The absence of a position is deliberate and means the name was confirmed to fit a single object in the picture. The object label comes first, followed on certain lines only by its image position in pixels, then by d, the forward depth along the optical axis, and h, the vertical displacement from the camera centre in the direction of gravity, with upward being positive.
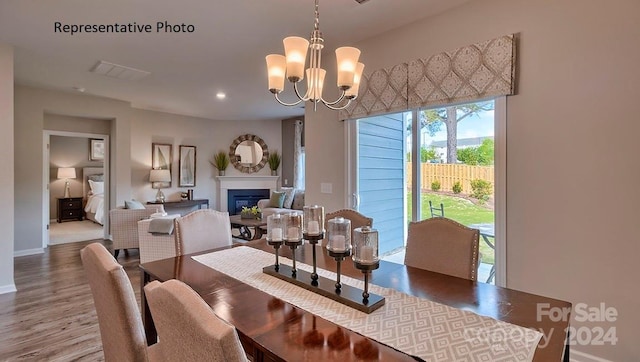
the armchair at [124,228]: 4.50 -0.67
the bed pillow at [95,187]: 8.12 -0.13
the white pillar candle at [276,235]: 1.59 -0.27
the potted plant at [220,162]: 7.45 +0.48
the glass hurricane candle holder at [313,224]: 1.51 -0.21
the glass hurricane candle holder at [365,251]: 1.21 -0.27
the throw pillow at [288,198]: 6.56 -0.34
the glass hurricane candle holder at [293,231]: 1.54 -0.24
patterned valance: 2.21 +0.83
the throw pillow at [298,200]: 6.45 -0.38
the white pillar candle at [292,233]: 1.54 -0.25
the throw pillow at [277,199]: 6.56 -0.37
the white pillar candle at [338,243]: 1.31 -0.26
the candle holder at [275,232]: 1.59 -0.26
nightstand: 7.82 -0.67
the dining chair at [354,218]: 2.11 -0.25
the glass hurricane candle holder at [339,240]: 1.31 -0.25
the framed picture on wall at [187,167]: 7.00 +0.35
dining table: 0.93 -0.49
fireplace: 7.62 -0.39
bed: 7.68 -0.21
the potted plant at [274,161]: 7.82 +0.53
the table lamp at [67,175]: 7.81 +0.18
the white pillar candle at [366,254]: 1.21 -0.28
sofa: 6.46 -0.43
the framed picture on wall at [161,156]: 6.62 +0.55
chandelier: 1.72 +0.67
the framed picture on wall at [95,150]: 8.30 +0.87
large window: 2.44 +0.10
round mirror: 7.73 +0.72
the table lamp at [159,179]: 6.44 +0.06
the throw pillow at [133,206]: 4.87 -0.37
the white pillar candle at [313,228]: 1.52 -0.23
